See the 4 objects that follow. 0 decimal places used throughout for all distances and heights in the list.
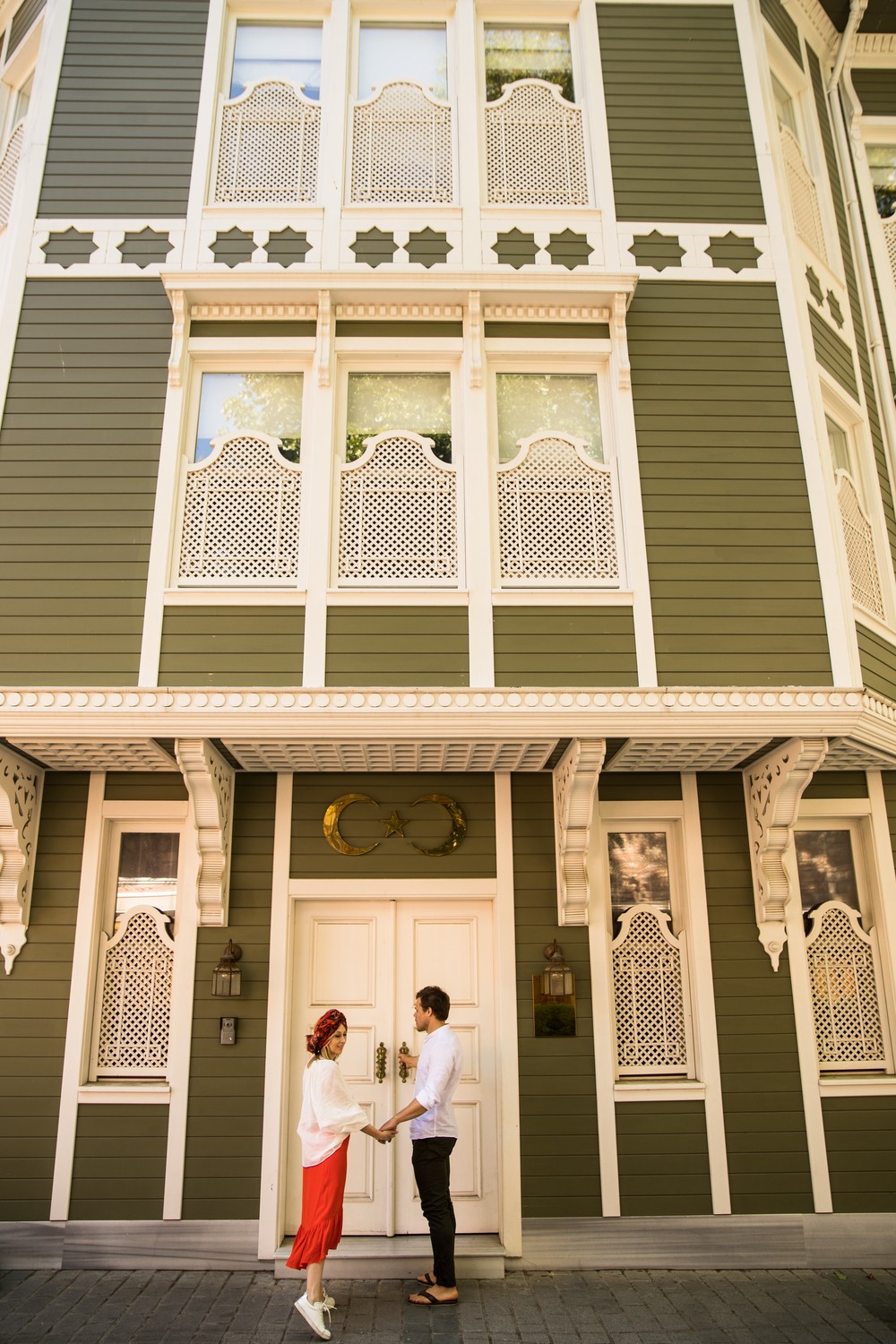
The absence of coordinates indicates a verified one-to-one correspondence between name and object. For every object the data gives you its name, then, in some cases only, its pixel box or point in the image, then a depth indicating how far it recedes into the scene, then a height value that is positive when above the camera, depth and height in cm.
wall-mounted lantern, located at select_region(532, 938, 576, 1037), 677 -11
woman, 528 -99
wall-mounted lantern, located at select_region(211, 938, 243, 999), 671 +6
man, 569 -90
